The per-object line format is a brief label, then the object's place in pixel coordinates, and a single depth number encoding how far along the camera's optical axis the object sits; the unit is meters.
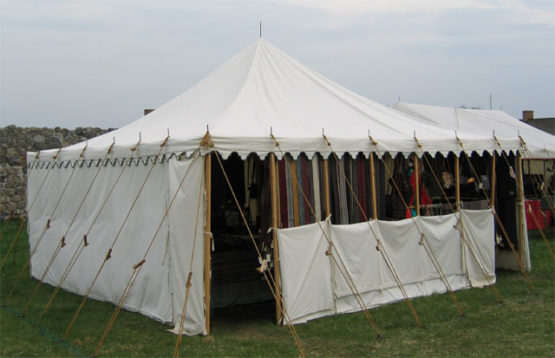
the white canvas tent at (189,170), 6.61
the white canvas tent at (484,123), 13.85
